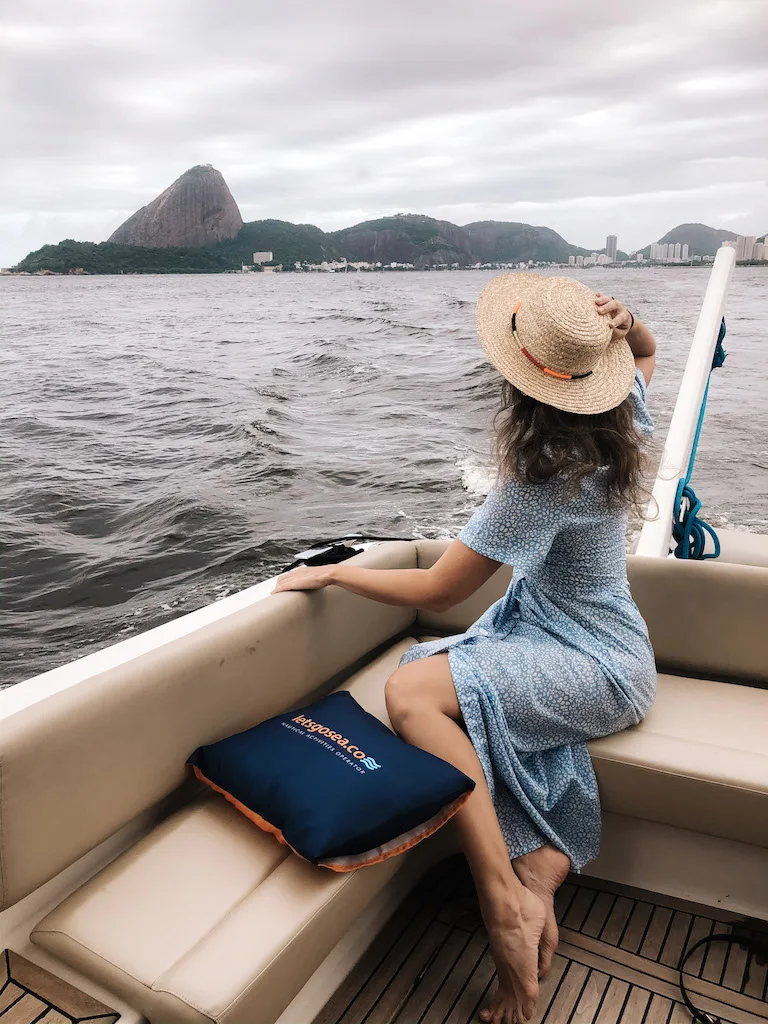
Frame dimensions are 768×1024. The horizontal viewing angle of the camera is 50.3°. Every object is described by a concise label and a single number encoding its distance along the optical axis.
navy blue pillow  1.15
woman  1.29
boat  1.04
